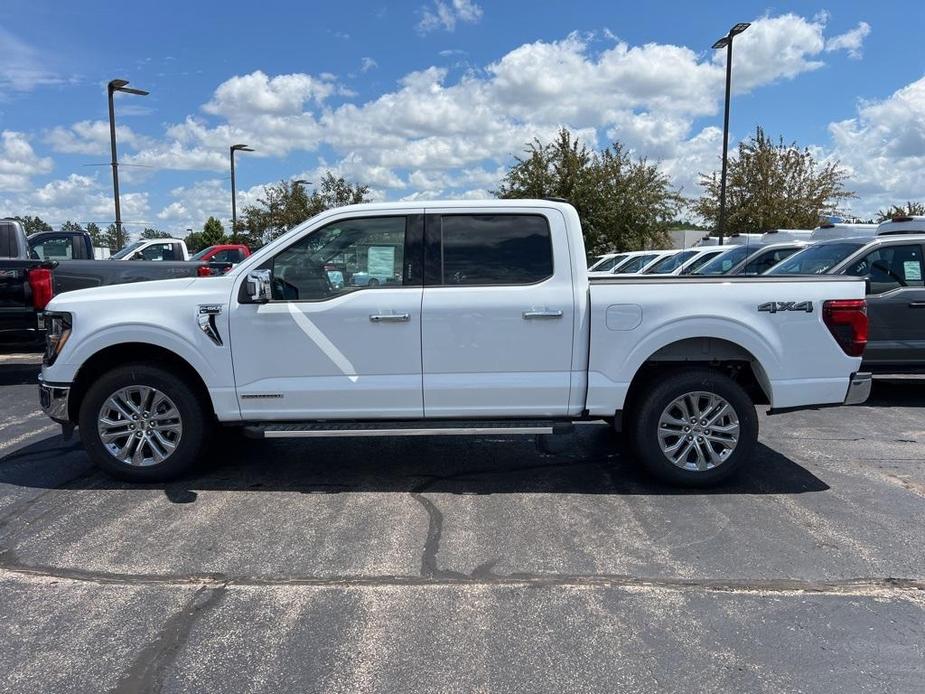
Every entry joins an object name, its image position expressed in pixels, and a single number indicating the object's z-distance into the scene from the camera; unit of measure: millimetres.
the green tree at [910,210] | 37459
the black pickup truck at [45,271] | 8516
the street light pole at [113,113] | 18766
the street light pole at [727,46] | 18741
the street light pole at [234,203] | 29109
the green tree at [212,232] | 52325
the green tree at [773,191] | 28062
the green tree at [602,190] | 29688
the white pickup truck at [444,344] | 4906
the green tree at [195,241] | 53516
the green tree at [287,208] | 36406
